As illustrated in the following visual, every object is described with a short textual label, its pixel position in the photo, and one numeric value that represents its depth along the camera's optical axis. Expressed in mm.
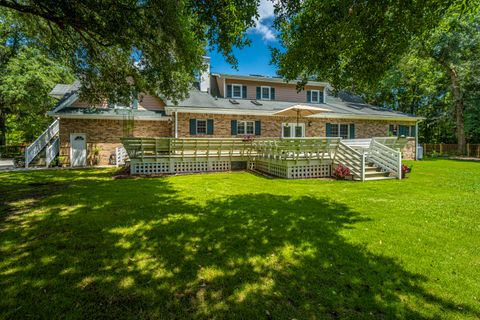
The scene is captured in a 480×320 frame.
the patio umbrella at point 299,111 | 12500
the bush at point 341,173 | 10516
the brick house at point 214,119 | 16109
